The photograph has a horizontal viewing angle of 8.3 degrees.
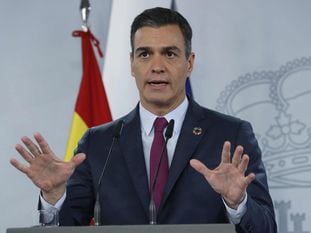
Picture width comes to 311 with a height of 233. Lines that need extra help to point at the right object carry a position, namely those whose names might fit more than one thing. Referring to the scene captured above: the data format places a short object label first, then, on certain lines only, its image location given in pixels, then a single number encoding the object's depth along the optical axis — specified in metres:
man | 4.65
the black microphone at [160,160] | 4.60
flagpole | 5.53
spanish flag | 5.50
